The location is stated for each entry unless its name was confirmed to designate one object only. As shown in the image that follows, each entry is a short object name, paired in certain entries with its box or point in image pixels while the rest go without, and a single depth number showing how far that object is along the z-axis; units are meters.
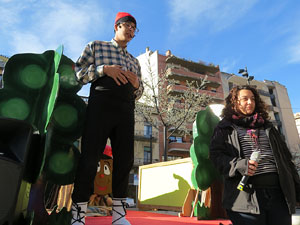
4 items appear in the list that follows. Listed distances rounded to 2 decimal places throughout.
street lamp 7.59
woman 1.39
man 1.61
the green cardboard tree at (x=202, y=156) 2.95
